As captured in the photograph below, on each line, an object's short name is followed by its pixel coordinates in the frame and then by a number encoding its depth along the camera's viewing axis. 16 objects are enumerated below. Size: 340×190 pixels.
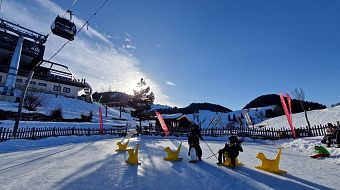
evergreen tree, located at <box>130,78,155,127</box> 35.88
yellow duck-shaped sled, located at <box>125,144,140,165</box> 7.76
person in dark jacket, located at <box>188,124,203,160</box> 8.63
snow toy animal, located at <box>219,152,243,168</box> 7.69
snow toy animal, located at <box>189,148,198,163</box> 8.31
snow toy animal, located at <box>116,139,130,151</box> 11.34
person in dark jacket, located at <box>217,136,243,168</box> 7.28
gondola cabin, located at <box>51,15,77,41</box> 14.13
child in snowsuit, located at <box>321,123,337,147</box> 11.49
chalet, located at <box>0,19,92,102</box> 40.78
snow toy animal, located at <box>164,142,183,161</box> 8.82
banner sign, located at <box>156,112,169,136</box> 20.30
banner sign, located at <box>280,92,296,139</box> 16.14
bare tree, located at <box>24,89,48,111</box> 33.21
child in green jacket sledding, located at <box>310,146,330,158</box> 9.63
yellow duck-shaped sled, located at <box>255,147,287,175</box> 6.82
